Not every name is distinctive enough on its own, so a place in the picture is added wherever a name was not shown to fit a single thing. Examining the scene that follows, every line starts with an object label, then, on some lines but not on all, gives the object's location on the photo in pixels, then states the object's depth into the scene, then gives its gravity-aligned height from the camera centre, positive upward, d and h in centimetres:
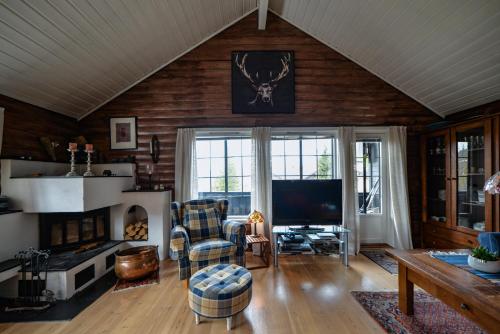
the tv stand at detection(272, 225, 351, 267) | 333 -96
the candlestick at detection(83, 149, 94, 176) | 314 -4
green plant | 174 -68
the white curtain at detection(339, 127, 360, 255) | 392 -25
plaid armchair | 265 -89
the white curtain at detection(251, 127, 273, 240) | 392 -8
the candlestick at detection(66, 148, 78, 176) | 308 +1
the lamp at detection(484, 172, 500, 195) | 184 -15
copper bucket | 286 -121
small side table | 333 -119
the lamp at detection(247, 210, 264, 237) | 362 -80
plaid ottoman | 192 -107
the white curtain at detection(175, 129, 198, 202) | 395 +8
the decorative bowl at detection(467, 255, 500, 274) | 170 -75
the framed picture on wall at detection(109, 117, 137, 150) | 404 +67
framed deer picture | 402 +151
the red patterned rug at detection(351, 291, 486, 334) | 197 -139
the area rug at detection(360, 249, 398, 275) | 323 -142
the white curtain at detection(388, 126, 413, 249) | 393 -36
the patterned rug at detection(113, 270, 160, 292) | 278 -143
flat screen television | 364 -56
